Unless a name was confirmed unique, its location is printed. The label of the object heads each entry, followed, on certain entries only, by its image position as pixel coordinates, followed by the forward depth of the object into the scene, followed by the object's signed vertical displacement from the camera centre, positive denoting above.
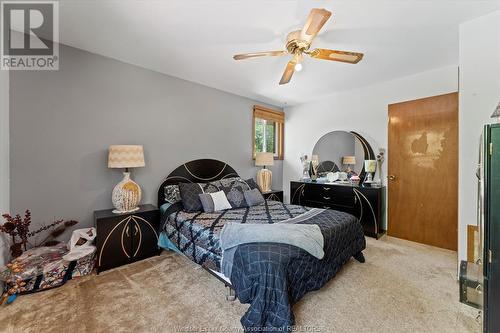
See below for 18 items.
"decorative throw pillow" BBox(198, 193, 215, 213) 2.80 -0.50
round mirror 3.84 +0.26
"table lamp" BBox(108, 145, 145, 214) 2.54 -0.17
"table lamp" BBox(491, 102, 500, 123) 1.23 +0.31
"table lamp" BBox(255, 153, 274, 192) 4.23 -0.13
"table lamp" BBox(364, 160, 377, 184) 3.63 -0.06
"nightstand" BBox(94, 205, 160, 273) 2.35 -0.84
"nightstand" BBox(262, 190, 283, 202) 4.09 -0.59
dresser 3.38 -0.61
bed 1.50 -0.79
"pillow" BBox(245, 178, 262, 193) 3.61 -0.32
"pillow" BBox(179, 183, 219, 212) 2.82 -0.38
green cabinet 1.04 -0.30
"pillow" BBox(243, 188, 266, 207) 3.18 -0.49
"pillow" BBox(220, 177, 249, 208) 3.08 -0.37
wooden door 2.89 -0.07
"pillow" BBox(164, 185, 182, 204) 3.07 -0.42
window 4.59 +0.81
